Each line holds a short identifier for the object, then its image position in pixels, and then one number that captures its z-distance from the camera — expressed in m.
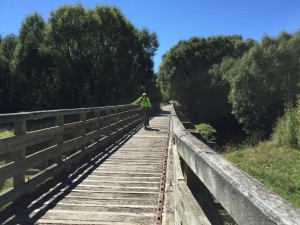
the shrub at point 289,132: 11.48
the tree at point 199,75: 31.42
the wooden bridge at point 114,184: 1.11
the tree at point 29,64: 29.27
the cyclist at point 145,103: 13.48
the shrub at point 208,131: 20.05
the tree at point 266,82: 19.38
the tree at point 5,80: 32.06
